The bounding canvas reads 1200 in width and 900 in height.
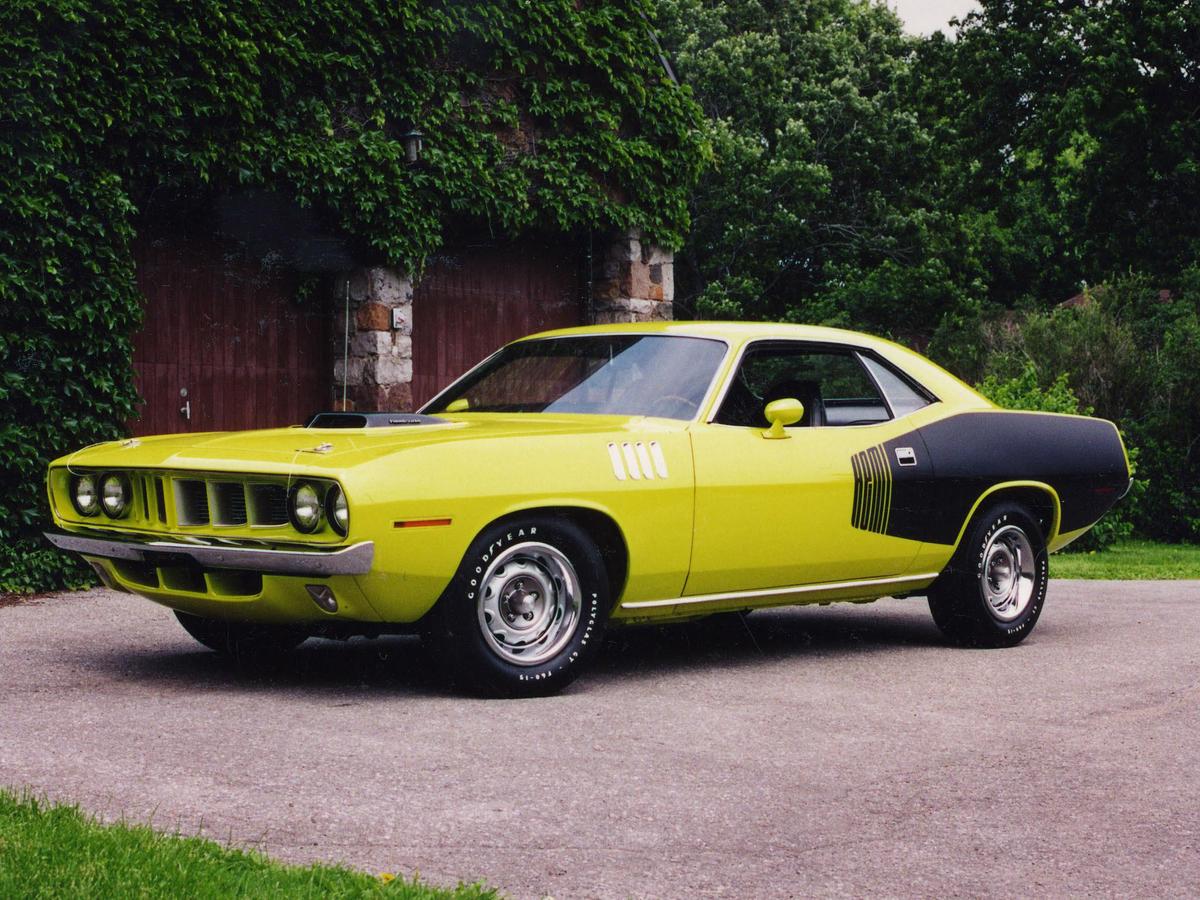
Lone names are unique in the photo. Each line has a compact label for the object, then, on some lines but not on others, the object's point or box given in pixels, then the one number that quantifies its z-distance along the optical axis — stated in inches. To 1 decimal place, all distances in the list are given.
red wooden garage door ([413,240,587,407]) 545.0
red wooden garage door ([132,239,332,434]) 472.4
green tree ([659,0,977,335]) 1330.0
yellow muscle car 239.3
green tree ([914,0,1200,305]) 1060.5
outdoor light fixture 502.0
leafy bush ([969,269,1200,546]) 784.3
